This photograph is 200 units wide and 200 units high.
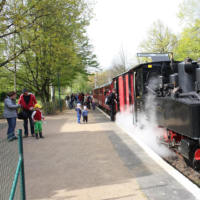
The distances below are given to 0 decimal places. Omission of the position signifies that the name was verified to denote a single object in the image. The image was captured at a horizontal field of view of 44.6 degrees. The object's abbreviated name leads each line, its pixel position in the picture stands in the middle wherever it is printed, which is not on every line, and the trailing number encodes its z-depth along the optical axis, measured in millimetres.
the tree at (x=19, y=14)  10789
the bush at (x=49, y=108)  20266
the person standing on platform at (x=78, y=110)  13769
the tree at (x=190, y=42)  20356
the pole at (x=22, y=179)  3359
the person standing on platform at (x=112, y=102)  13562
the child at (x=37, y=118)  9250
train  4469
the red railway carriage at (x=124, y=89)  9805
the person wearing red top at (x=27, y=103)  9609
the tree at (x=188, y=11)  20922
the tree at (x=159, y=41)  28844
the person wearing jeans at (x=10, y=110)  8398
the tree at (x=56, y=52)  13022
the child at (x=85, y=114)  13726
